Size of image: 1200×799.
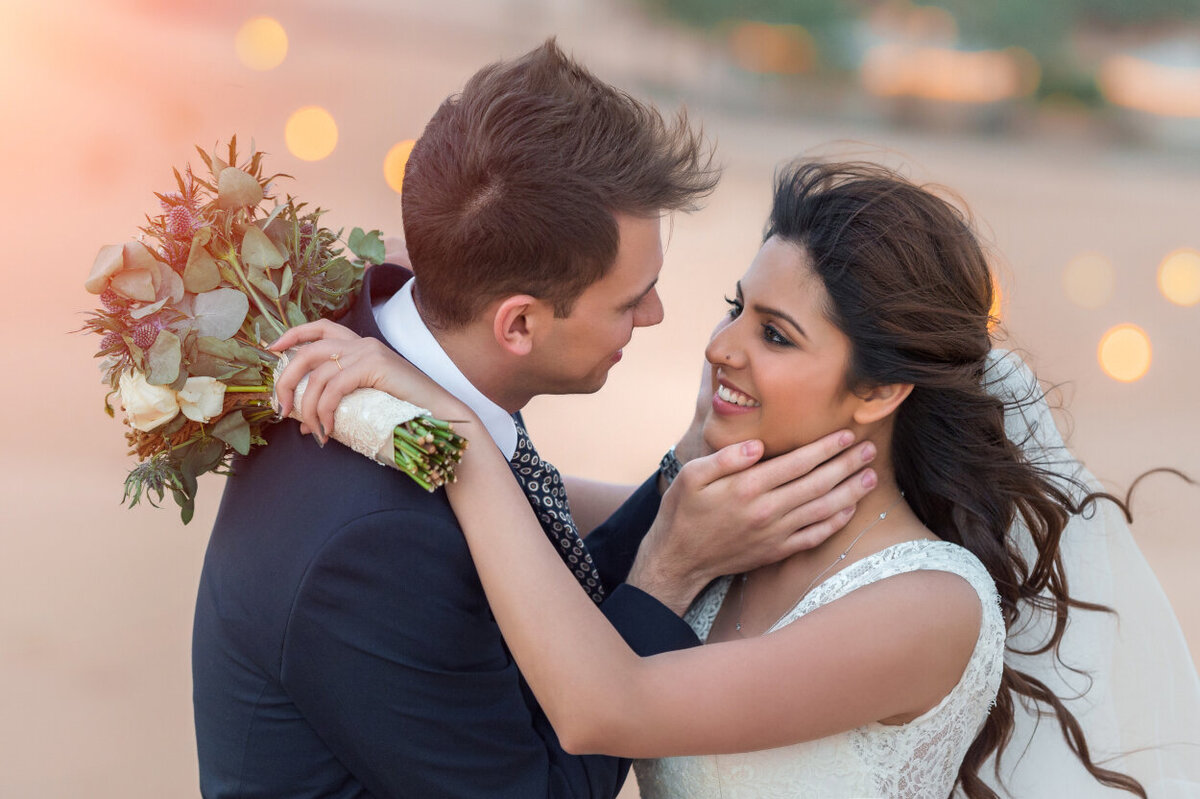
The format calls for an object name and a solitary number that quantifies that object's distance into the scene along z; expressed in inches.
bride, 81.4
